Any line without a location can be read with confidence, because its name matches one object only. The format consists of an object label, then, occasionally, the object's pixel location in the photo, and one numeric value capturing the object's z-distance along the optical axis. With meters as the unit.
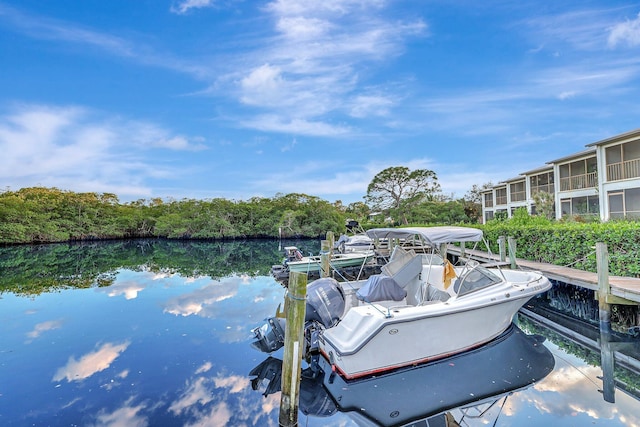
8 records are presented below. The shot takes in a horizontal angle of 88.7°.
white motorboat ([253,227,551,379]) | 4.52
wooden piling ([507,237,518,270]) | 9.65
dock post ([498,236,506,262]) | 10.45
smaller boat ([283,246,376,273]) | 11.81
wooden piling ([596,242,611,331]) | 6.29
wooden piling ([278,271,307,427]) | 3.63
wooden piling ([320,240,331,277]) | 10.11
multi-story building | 15.60
